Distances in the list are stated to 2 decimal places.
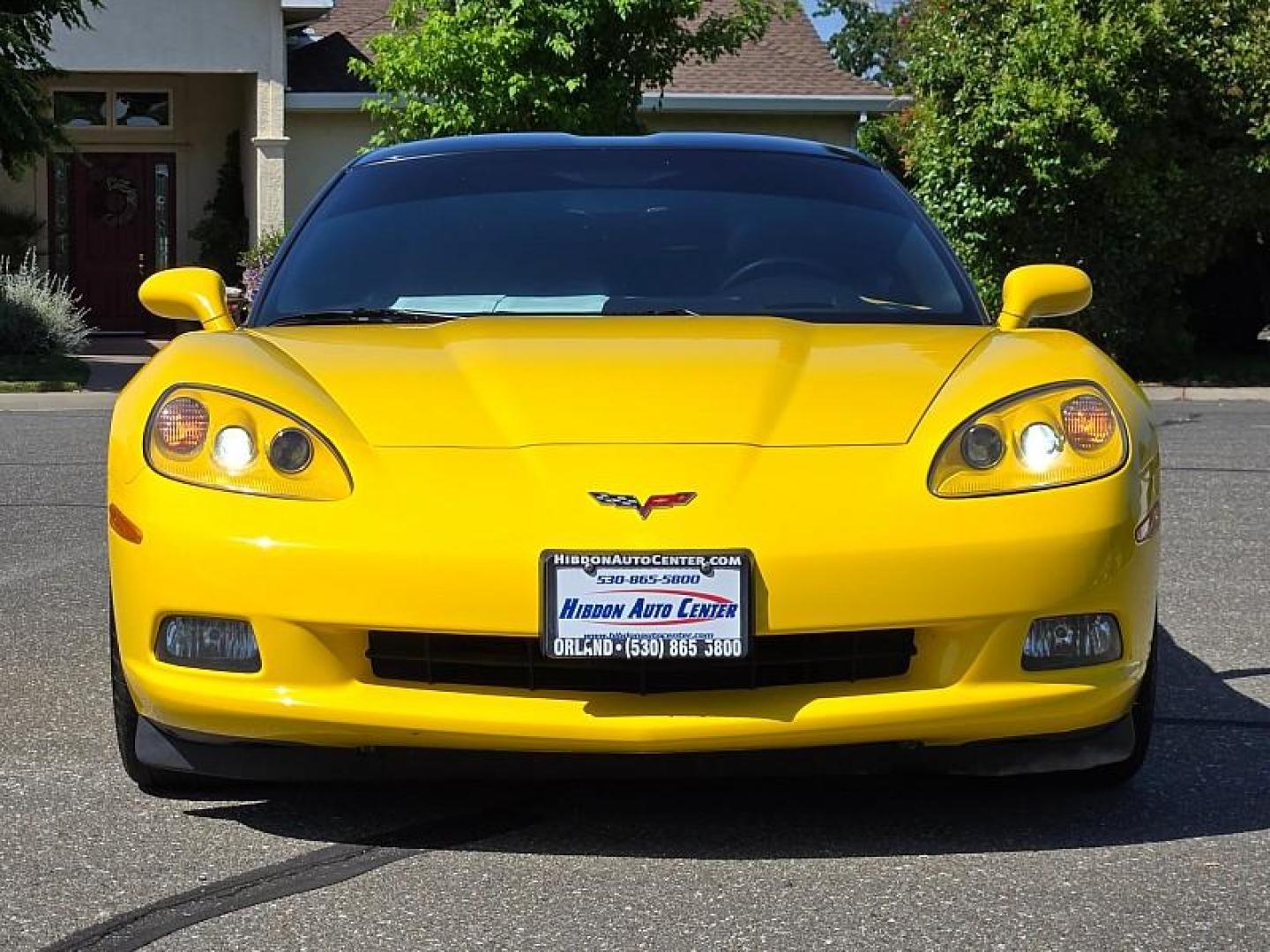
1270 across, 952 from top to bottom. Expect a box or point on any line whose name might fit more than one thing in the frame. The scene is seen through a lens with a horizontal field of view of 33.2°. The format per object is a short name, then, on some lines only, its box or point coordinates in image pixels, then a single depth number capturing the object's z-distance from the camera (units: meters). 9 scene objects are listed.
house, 25.36
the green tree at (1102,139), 19.14
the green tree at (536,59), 20.66
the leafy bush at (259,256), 23.36
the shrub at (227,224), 25.75
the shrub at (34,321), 19.59
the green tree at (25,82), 18.95
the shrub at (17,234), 25.41
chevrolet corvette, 3.60
